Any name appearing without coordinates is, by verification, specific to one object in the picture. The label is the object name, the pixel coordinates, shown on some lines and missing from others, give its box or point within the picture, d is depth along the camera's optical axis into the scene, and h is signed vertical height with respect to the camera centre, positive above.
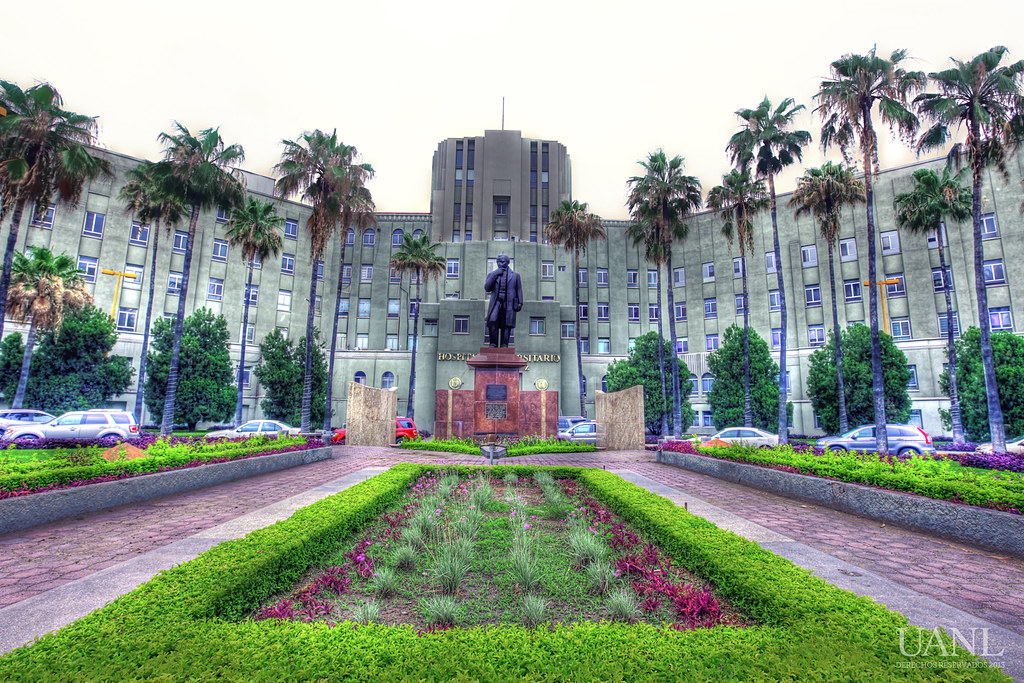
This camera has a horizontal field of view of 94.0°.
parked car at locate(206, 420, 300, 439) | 23.53 -1.45
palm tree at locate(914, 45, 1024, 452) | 18.31 +11.77
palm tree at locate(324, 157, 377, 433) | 26.54 +11.77
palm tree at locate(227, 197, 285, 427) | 29.42 +10.53
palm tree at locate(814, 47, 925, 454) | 18.91 +12.57
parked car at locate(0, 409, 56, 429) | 21.39 -1.05
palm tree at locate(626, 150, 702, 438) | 29.73 +13.26
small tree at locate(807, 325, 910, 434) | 30.33 +2.10
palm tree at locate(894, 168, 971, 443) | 27.19 +12.26
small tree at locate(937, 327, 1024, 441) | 25.83 +1.93
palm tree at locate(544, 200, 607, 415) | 36.44 +13.77
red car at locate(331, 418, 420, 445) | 25.00 -1.51
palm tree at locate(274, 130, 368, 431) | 25.50 +11.83
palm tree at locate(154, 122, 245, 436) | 23.73 +11.37
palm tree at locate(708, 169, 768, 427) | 28.58 +12.84
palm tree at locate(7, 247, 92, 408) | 26.95 +5.86
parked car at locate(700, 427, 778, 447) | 21.33 -1.17
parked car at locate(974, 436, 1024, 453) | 21.14 -1.35
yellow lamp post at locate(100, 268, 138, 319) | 37.57 +9.61
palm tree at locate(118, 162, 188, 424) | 24.67 +10.71
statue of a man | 17.23 +3.89
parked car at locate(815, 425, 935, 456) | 21.09 -1.17
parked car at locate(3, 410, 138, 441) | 19.72 -1.29
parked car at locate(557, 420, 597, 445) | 23.05 -1.23
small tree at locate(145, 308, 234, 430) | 33.12 +1.91
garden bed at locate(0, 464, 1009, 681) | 2.53 -1.41
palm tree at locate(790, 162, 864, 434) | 26.83 +12.47
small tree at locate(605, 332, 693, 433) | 35.75 +2.53
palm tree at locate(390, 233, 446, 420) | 37.91 +11.36
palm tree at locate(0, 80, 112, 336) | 17.95 +9.47
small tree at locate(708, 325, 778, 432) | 34.19 +1.92
